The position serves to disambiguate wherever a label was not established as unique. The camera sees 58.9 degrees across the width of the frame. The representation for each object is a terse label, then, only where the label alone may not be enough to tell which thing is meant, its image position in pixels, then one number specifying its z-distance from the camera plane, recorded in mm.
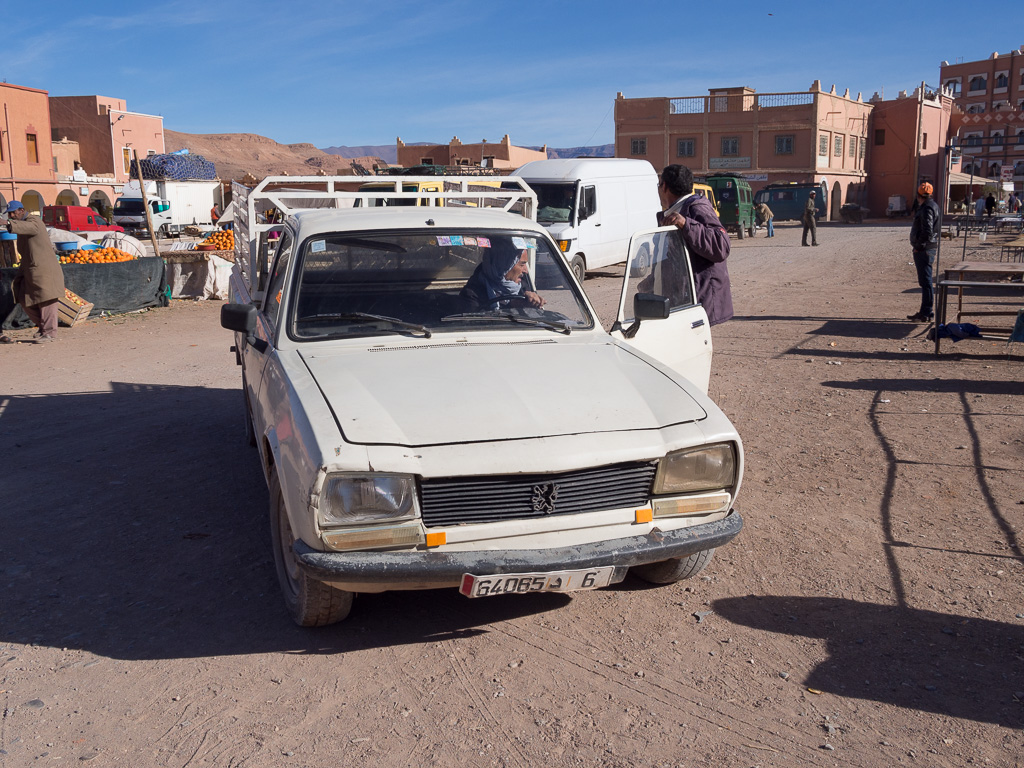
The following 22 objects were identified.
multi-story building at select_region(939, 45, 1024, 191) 81625
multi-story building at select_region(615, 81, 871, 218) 54812
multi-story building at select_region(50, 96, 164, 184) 63469
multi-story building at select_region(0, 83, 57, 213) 41062
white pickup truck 3225
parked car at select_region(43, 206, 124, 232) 30594
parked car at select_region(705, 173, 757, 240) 35500
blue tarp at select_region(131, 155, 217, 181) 43781
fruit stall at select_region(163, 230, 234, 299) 15750
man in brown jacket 11156
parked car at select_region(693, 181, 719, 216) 27325
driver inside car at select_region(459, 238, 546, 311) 4676
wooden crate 12742
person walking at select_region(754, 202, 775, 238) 36719
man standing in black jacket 11211
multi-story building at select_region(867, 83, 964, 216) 61406
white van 17469
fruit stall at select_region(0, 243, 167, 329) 12086
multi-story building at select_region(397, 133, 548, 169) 59000
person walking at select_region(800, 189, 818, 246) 29734
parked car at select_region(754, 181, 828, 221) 47188
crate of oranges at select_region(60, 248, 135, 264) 14548
